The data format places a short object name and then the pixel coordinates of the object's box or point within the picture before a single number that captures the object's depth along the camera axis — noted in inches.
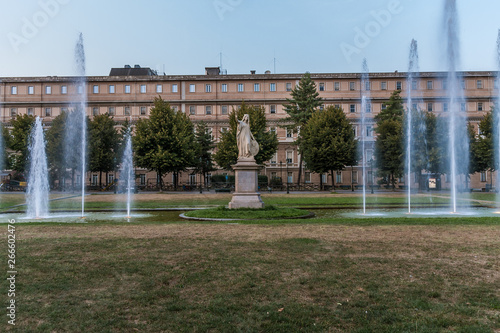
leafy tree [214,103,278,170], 2174.0
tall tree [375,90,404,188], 2108.8
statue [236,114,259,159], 809.5
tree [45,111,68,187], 2094.5
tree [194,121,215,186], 2440.9
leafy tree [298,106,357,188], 2070.6
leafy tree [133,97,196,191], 2018.9
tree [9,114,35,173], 2295.8
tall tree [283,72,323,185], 2406.5
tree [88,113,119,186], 2171.5
